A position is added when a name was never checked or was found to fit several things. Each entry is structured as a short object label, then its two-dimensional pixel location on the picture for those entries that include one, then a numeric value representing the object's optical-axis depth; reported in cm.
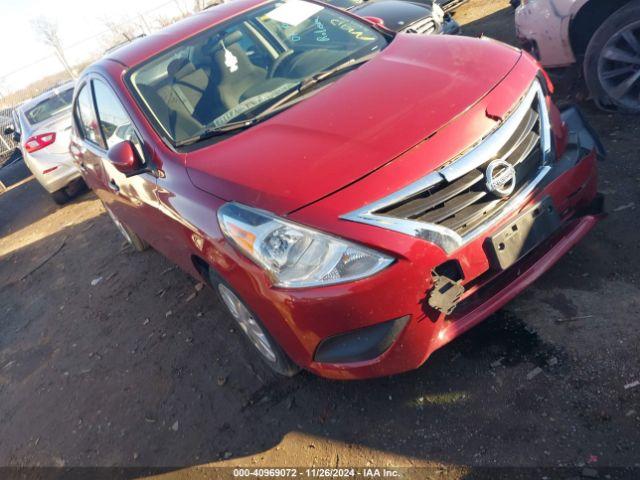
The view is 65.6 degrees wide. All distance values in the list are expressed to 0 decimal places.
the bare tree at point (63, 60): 2786
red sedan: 193
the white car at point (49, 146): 732
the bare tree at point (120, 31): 2805
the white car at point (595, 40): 349
